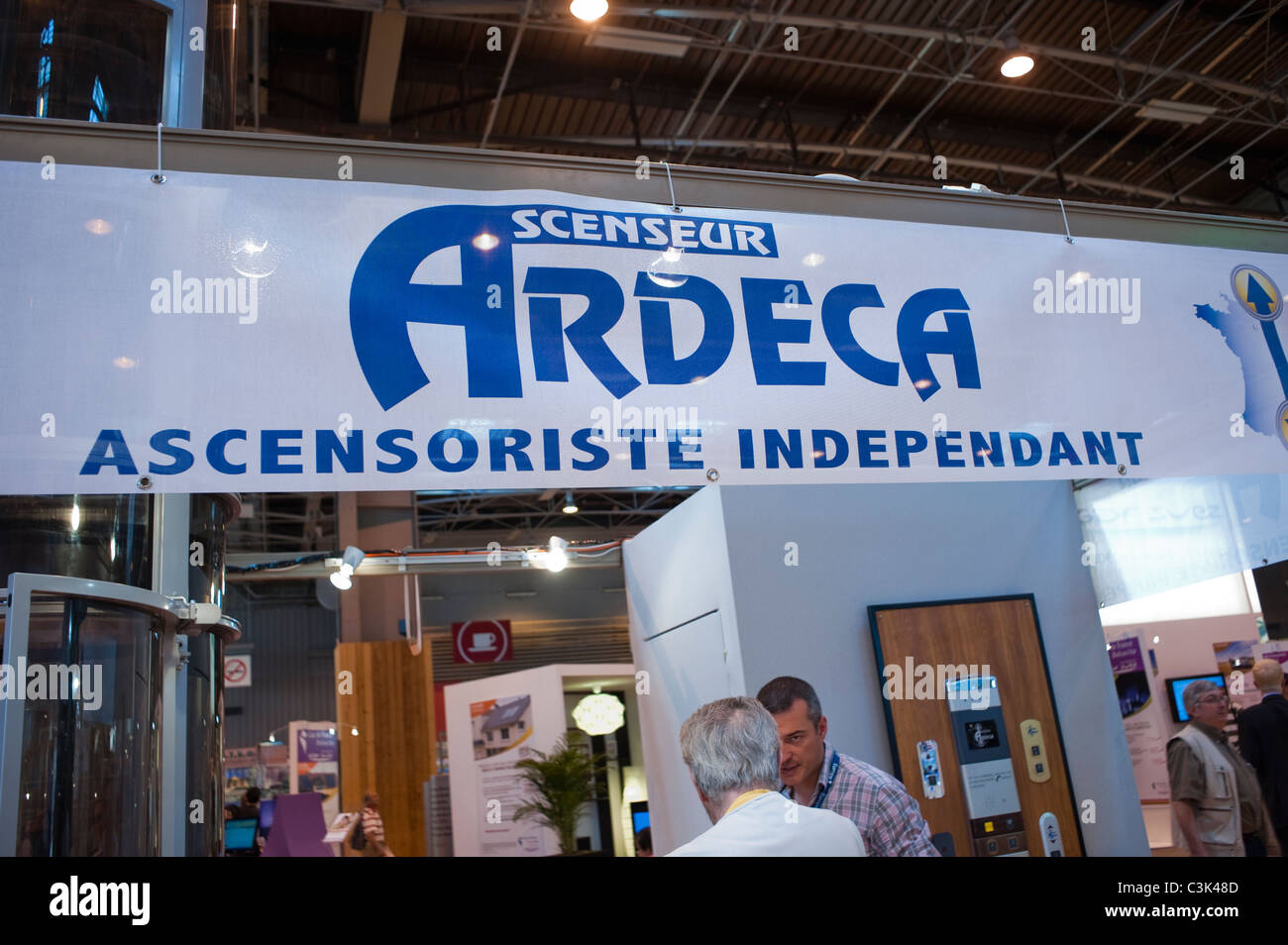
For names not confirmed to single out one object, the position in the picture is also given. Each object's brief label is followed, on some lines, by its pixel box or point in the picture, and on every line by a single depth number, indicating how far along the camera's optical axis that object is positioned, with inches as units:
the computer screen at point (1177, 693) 345.1
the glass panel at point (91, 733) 88.3
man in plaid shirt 125.5
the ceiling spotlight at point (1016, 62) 344.2
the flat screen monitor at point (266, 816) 535.6
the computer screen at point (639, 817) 398.3
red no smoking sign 726.5
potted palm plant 370.3
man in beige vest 189.6
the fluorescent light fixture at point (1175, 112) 389.1
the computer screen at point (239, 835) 330.3
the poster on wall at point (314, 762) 574.9
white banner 76.4
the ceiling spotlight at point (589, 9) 290.0
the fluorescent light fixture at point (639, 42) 329.7
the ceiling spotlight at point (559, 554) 371.2
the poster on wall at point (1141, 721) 348.9
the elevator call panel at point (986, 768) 206.4
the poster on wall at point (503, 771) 384.8
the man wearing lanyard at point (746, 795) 79.9
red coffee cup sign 692.1
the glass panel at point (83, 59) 114.7
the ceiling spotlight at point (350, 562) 372.5
